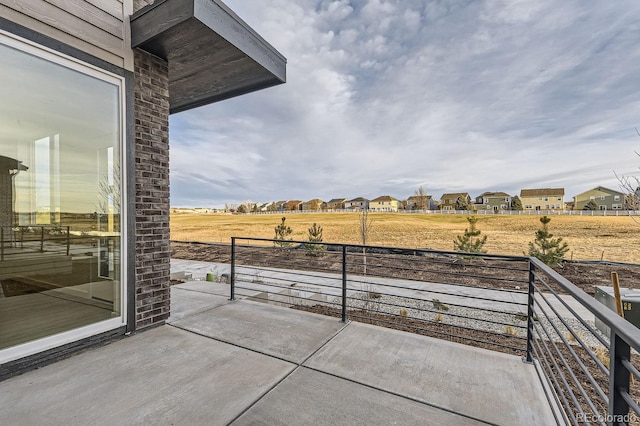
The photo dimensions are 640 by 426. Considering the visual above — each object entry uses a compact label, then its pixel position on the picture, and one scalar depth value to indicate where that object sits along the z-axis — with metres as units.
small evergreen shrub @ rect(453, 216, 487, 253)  8.62
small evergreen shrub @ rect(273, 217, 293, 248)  11.46
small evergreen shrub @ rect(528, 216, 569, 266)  7.96
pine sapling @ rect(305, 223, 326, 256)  10.57
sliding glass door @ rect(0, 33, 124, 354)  2.14
